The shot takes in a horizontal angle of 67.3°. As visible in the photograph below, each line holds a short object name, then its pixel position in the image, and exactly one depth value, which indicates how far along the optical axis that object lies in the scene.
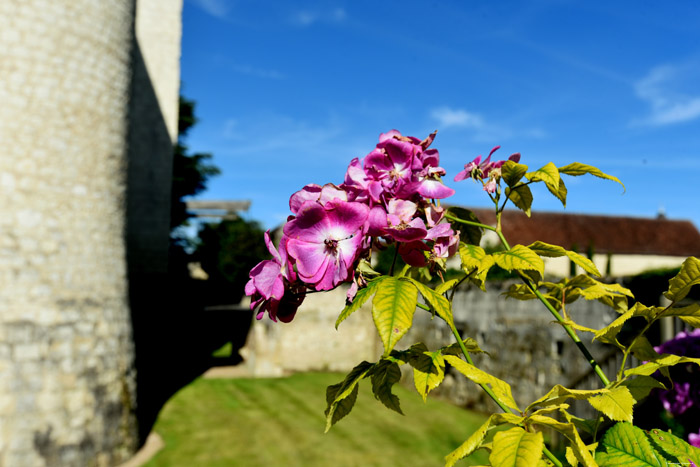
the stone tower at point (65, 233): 4.91
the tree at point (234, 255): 11.87
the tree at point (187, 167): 20.01
